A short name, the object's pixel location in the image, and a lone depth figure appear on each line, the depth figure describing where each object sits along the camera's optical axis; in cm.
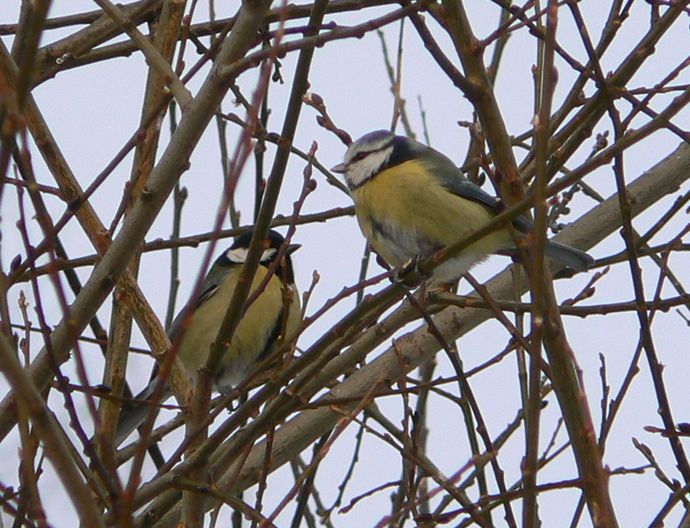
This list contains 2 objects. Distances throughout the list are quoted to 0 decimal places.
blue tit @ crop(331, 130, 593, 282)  729
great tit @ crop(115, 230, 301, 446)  1023
